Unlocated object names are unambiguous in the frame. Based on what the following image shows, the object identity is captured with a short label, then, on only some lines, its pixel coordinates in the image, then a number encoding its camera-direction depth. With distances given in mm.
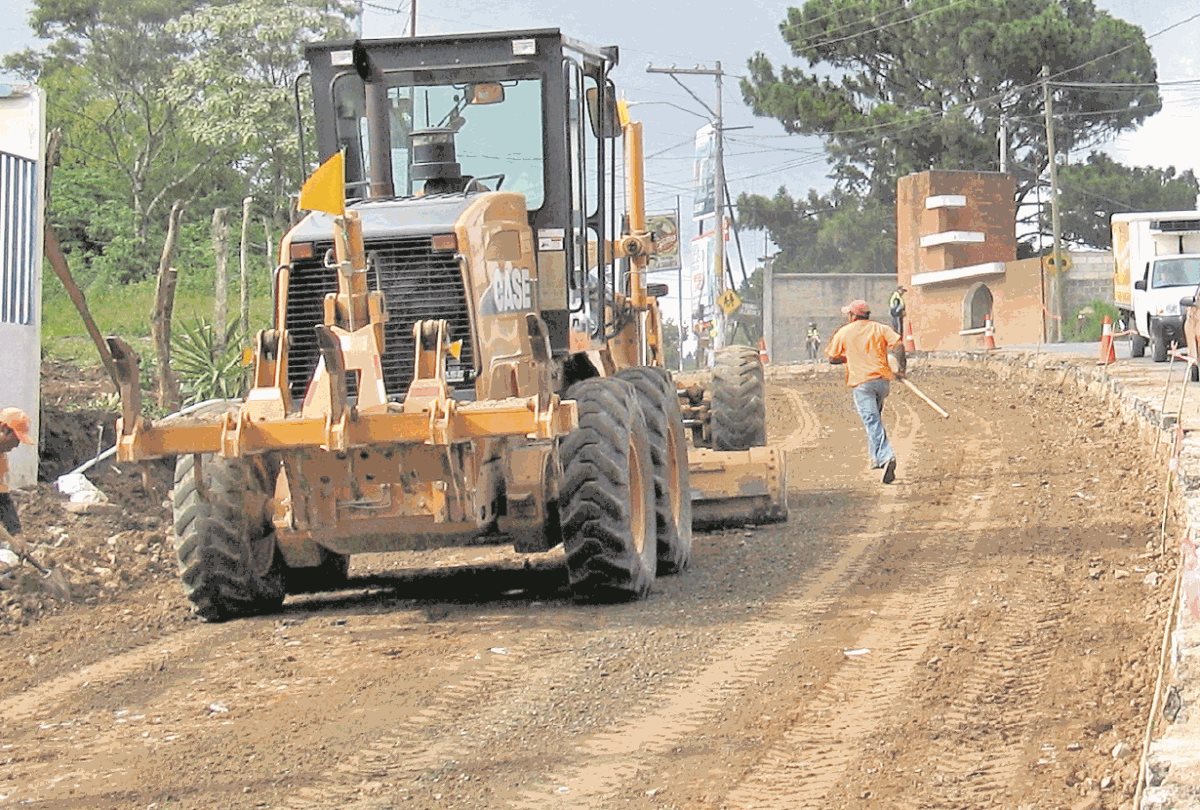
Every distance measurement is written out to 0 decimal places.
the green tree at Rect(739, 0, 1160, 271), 73375
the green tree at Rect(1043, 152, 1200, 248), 74188
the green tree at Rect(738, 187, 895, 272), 84938
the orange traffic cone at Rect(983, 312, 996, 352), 44381
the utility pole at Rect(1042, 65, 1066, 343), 56812
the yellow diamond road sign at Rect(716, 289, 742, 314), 55125
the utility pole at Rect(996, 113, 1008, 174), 68875
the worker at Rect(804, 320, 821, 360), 65125
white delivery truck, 32031
